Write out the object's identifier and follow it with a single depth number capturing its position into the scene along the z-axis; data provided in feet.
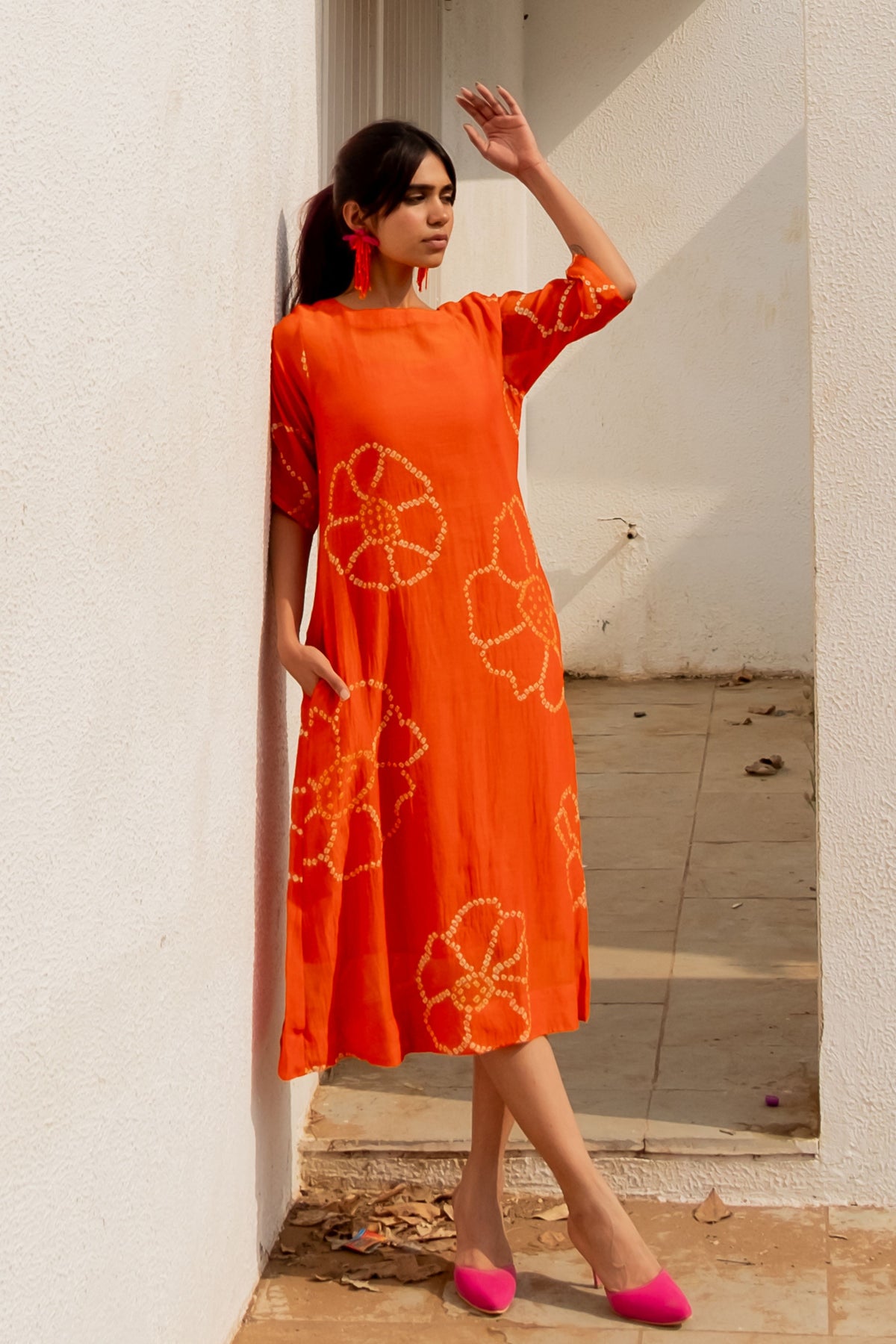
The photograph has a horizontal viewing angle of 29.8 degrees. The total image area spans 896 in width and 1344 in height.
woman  8.61
